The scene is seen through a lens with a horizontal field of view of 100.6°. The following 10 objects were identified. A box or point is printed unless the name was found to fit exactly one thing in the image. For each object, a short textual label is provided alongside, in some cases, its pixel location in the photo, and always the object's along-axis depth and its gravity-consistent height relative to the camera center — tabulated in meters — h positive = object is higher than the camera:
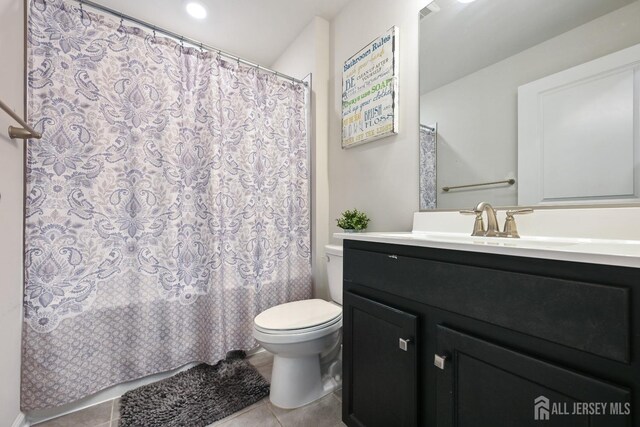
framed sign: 1.48 +0.74
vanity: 0.49 -0.29
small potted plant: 1.60 -0.05
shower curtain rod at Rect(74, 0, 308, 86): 1.26 +1.00
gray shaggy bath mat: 1.21 -0.92
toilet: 1.23 -0.64
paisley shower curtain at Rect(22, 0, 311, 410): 1.18 +0.05
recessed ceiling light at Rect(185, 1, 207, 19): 1.76 +1.40
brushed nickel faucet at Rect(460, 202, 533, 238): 0.96 -0.04
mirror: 0.84 +0.42
